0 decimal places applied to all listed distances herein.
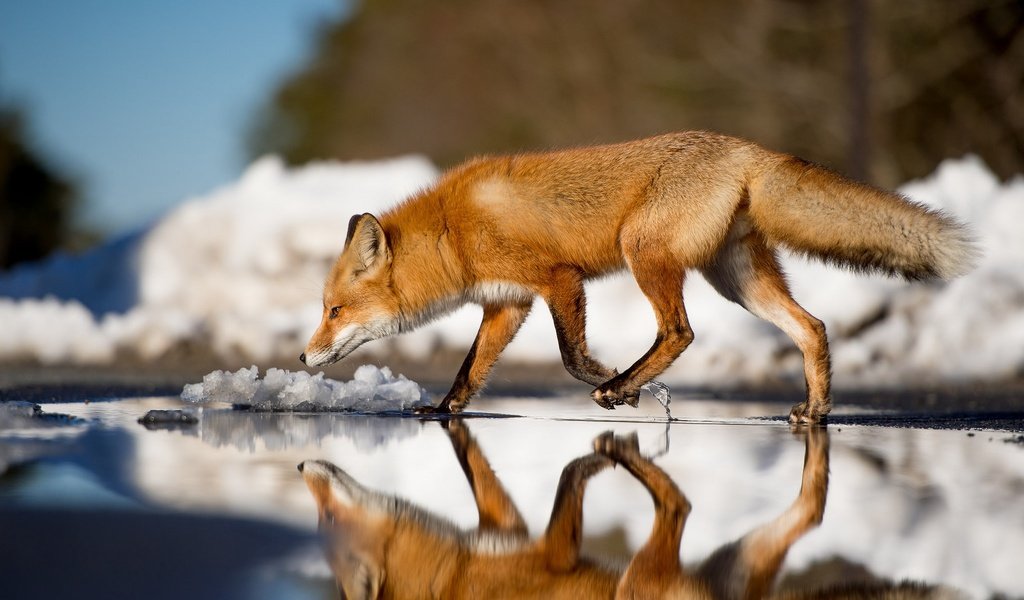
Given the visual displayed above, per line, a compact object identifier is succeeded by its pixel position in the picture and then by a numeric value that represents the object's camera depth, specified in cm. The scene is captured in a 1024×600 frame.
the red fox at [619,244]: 1334
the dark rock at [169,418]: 1240
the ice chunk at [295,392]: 1418
